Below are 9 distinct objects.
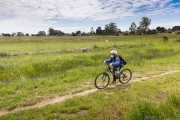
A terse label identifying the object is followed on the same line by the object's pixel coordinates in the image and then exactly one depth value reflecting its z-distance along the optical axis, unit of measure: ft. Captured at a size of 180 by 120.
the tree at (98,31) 298.15
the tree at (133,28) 305.61
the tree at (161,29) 331.98
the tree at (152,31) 262.71
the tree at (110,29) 290.97
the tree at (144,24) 276.82
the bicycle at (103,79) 27.96
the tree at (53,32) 337.93
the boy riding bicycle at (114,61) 28.22
